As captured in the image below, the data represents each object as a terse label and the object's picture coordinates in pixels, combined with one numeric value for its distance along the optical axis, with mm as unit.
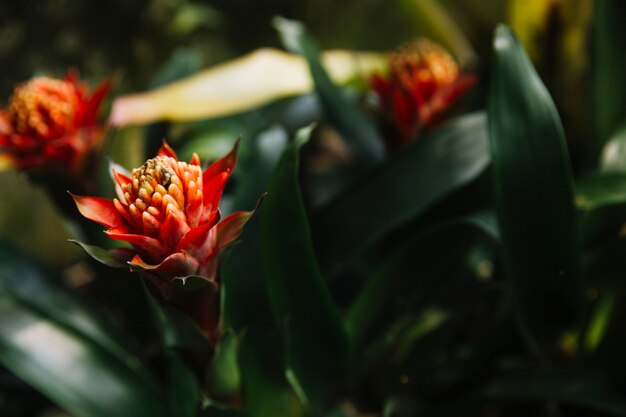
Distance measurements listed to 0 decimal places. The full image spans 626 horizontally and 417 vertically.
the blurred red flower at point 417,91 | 823
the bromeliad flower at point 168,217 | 456
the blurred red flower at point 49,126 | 748
